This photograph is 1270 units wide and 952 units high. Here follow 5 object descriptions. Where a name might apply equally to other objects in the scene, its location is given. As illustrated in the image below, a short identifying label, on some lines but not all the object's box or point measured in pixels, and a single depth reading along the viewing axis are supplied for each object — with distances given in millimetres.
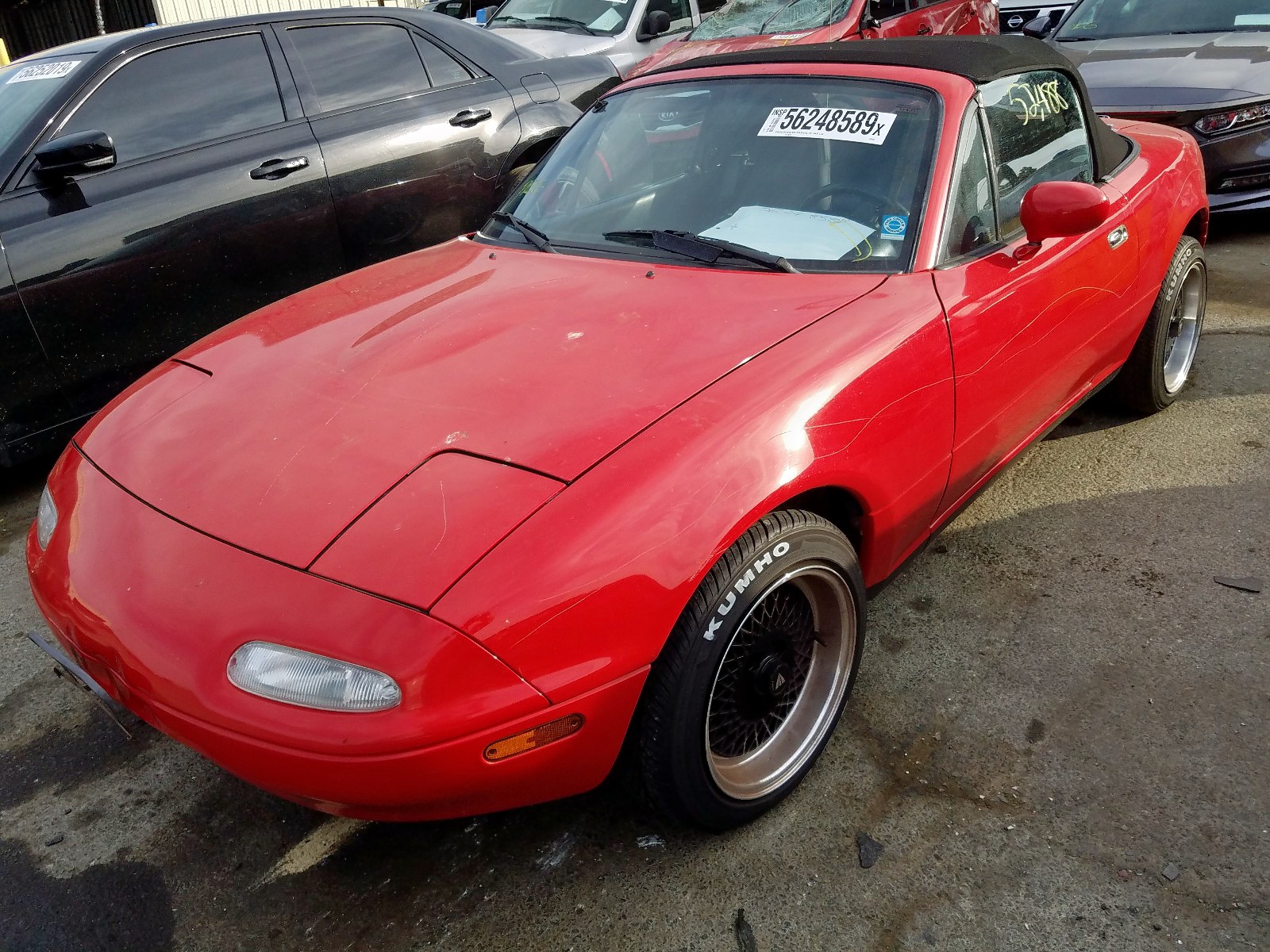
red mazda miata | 1637
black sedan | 3553
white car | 6875
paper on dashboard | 2471
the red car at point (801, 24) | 6348
